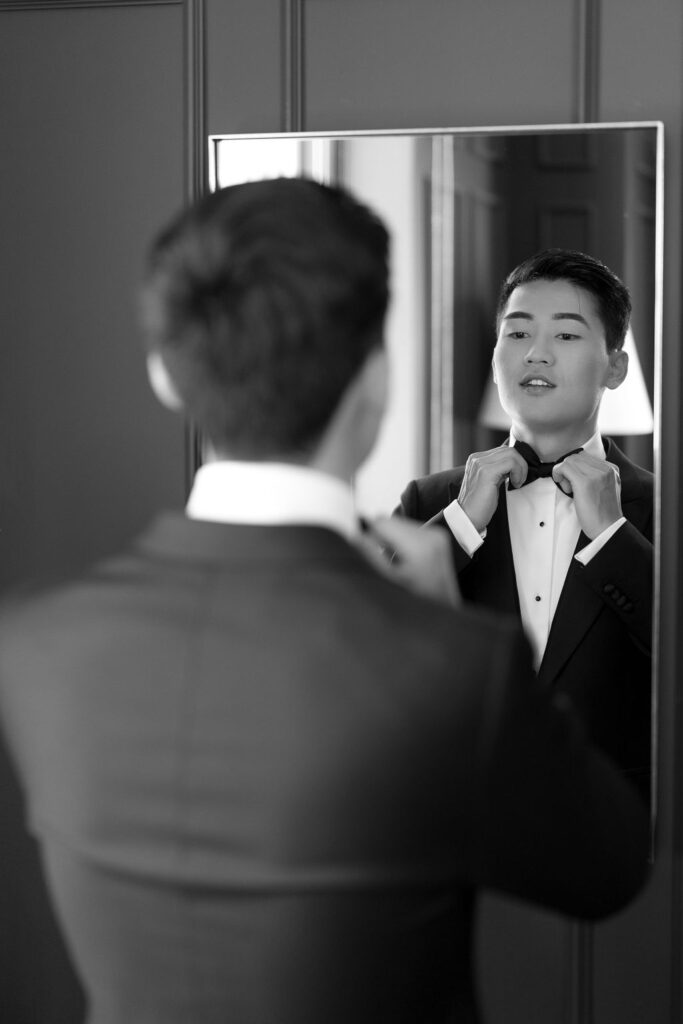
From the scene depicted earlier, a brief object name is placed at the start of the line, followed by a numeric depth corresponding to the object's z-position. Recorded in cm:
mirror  318
